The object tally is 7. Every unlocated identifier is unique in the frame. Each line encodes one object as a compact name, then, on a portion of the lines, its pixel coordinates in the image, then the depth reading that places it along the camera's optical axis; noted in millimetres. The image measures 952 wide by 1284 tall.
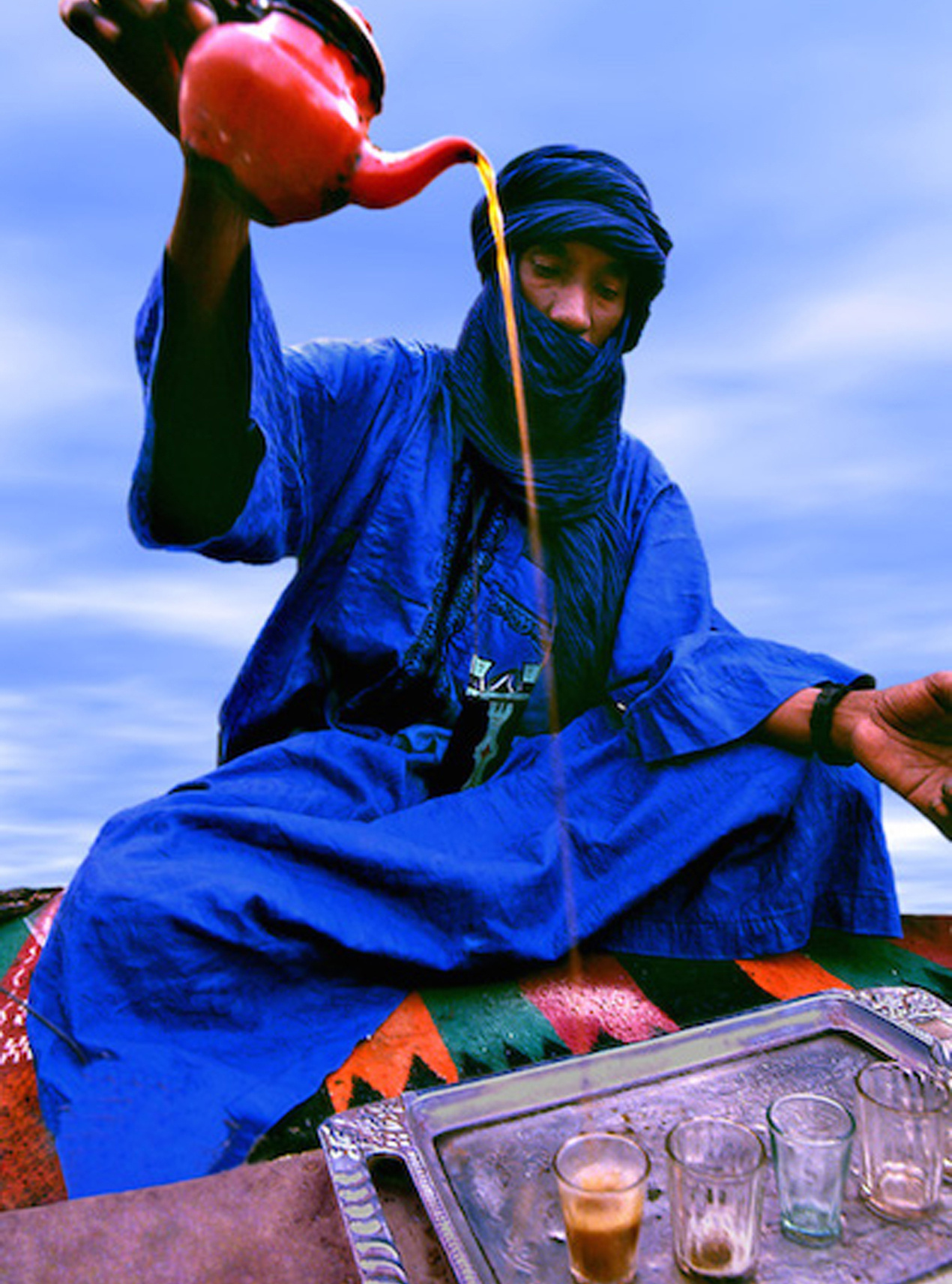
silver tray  755
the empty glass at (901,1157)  800
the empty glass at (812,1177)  771
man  1172
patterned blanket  1100
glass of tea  703
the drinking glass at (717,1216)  732
